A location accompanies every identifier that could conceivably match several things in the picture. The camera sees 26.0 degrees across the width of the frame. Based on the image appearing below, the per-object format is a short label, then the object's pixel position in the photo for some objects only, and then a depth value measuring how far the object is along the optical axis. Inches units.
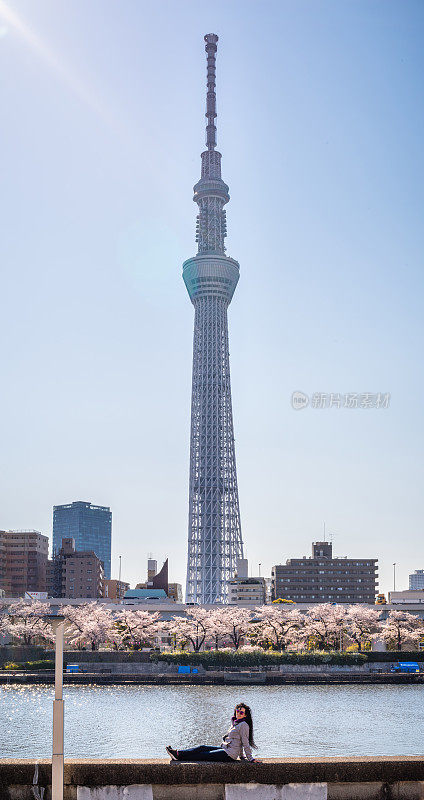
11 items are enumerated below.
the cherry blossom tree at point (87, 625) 4434.1
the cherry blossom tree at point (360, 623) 4708.7
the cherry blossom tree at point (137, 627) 4658.0
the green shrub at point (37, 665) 3930.4
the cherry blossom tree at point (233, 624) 4641.7
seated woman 554.6
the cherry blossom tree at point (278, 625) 4598.9
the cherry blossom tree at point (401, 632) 4630.9
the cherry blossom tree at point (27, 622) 4635.8
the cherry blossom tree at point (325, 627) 4589.1
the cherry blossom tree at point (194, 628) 4665.4
